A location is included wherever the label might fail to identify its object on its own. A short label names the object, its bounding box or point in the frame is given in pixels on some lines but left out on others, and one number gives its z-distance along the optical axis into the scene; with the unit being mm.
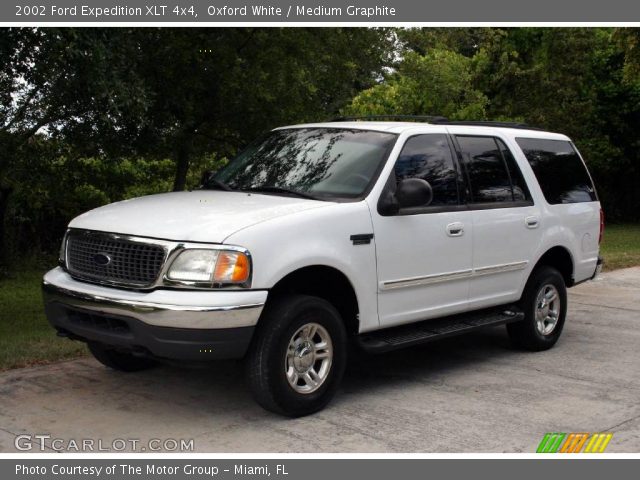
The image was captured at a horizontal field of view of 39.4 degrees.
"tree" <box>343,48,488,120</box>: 14377
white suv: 5547
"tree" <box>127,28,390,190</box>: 10273
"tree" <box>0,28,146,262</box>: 7777
